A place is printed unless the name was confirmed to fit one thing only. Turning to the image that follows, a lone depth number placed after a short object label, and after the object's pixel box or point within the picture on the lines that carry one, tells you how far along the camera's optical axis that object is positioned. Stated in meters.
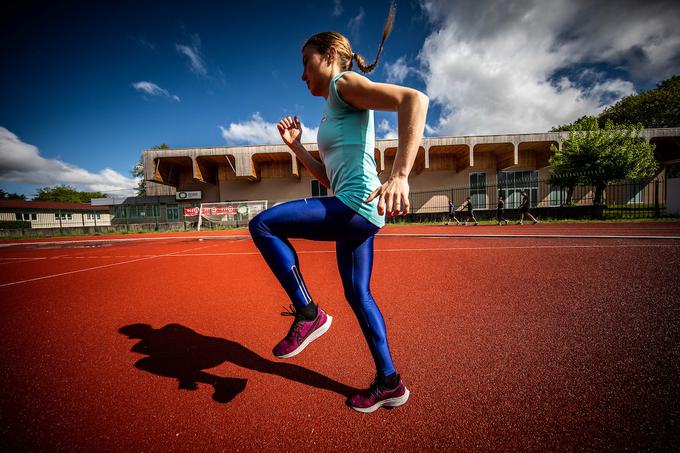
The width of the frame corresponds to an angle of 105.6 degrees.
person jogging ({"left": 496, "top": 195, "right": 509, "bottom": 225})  13.88
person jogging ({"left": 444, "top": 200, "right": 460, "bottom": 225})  15.91
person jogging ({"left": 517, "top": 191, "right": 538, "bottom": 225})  13.26
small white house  34.16
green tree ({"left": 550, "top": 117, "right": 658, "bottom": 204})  14.84
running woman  1.17
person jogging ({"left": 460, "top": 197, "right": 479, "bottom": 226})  14.87
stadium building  19.12
